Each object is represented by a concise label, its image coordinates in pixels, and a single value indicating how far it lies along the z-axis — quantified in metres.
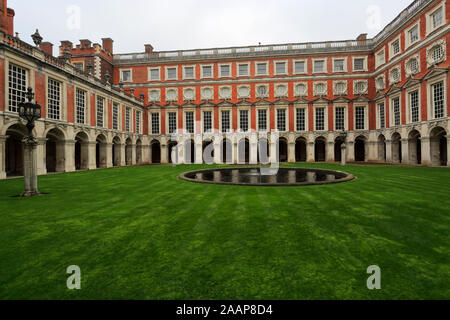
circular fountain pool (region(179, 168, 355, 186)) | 12.09
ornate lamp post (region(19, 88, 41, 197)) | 8.73
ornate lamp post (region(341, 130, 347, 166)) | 23.69
